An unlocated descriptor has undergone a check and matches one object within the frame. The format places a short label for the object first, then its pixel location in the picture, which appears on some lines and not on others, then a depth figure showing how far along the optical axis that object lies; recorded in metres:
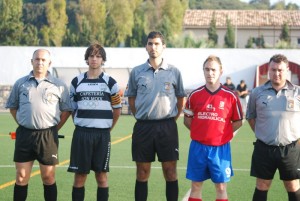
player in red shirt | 7.07
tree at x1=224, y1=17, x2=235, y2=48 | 65.81
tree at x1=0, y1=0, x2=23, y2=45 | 50.72
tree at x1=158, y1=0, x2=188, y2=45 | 71.94
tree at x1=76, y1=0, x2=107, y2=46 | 65.70
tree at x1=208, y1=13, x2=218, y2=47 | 69.12
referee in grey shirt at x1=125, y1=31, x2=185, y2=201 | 7.49
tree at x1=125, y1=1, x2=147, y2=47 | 57.28
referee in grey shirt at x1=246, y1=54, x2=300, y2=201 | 7.04
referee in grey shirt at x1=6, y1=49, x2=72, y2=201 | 7.31
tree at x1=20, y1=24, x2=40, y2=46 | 54.97
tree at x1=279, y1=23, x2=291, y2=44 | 69.88
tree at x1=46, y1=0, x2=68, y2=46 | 65.33
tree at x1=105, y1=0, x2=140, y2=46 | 61.84
